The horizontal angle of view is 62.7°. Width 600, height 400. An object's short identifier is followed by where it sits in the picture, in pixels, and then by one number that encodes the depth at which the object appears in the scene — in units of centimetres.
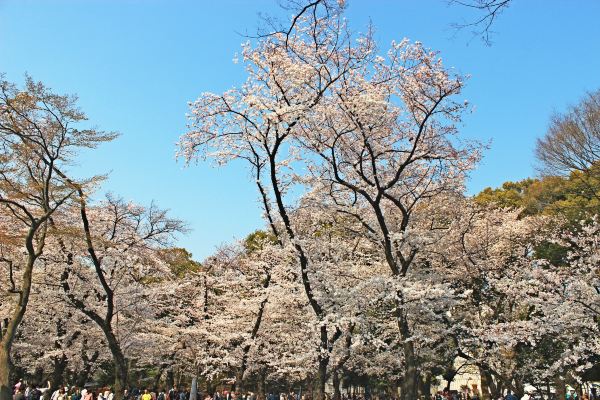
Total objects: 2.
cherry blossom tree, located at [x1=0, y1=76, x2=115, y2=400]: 1401
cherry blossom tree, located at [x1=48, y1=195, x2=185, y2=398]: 1736
